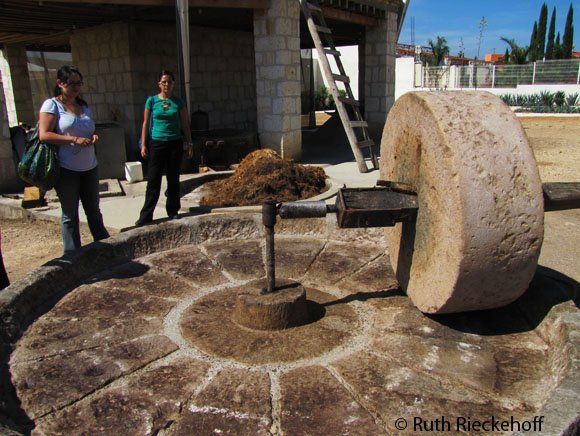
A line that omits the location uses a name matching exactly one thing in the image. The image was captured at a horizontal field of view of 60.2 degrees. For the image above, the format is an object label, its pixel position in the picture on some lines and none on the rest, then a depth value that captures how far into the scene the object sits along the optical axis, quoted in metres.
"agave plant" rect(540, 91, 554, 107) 22.70
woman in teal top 4.82
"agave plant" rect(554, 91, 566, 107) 22.69
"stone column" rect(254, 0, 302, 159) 8.59
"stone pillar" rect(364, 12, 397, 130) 11.92
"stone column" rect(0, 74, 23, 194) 7.05
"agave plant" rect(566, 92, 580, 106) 22.41
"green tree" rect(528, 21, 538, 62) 35.42
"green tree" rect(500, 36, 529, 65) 32.31
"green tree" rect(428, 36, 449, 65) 37.47
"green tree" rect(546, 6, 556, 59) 38.46
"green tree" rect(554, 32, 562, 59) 33.09
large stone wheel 2.24
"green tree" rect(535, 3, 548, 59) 39.00
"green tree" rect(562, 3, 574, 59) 36.25
